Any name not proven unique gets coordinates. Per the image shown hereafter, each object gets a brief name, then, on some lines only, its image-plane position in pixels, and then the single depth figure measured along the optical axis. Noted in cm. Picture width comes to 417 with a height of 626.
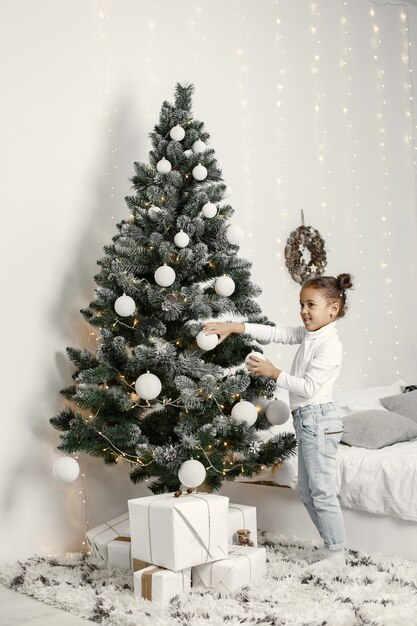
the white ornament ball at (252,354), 294
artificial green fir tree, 283
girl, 285
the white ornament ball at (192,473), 261
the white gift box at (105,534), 293
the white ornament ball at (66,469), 274
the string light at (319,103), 465
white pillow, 405
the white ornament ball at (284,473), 308
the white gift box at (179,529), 245
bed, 289
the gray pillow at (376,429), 329
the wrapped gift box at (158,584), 244
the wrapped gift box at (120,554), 282
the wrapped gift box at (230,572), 258
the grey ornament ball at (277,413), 299
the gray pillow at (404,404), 389
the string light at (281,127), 436
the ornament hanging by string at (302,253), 436
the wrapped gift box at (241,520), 292
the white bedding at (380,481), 288
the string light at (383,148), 507
